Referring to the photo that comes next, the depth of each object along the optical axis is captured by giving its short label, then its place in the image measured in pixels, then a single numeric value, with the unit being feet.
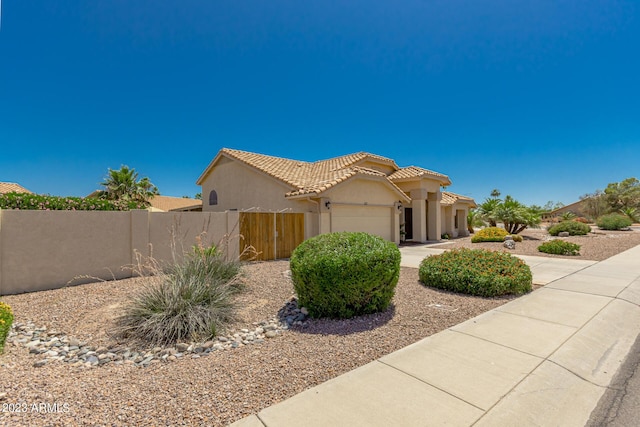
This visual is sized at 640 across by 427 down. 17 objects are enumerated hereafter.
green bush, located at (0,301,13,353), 13.10
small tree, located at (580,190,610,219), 152.76
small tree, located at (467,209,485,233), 90.93
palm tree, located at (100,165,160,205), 75.25
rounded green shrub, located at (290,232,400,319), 16.21
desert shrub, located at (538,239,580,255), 42.50
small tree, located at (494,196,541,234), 66.85
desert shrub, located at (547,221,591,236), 71.92
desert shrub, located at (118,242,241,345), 14.83
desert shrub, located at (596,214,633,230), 93.25
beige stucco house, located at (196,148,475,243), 46.62
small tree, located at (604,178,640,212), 146.20
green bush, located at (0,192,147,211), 34.09
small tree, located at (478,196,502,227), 71.91
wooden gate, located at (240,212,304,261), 36.83
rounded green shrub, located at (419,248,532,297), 21.45
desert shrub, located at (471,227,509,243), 59.67
